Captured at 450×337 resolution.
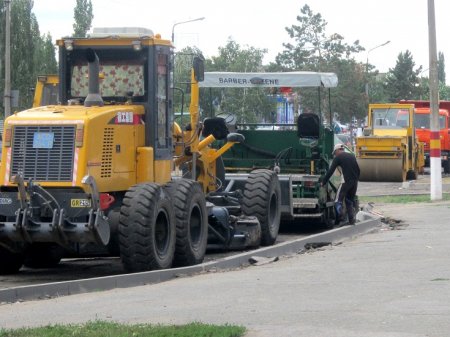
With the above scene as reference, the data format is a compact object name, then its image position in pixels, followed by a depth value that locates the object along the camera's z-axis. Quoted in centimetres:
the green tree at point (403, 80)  9594
